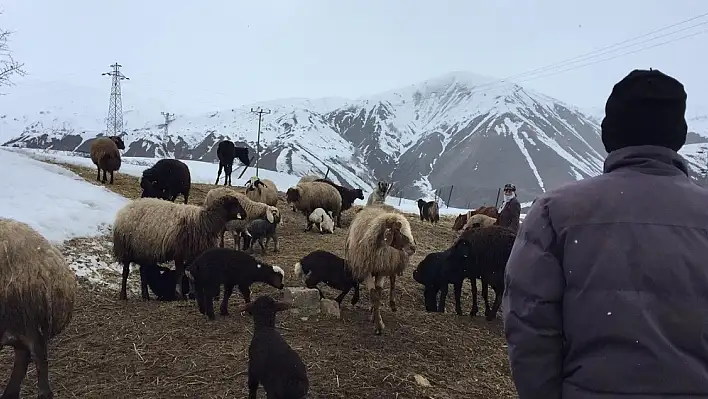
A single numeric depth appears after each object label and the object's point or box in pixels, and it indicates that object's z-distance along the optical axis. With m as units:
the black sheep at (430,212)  19.36
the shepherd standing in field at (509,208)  11.05
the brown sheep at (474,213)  16.89
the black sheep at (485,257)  7.95
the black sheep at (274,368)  4.32
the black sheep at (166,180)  13.63
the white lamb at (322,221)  13.86
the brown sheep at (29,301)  4.39
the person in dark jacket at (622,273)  1.80
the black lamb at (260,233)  10.73
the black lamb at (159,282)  8.02
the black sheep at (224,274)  6.82
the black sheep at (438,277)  8.35
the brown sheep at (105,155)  16.19
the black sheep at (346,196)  17.53
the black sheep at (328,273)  7.79
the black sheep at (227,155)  19.64
